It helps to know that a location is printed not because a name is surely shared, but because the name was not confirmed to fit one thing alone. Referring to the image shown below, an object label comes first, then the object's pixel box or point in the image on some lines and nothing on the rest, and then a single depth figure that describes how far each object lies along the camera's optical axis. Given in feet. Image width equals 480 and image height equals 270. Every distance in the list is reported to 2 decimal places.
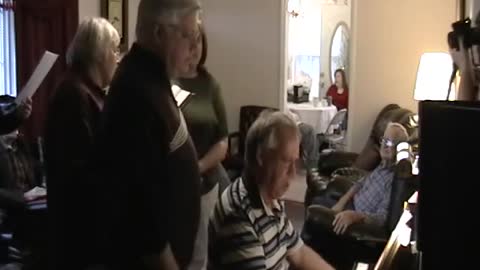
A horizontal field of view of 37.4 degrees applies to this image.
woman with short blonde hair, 6.88
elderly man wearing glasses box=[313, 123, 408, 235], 12.39
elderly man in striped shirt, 5.56
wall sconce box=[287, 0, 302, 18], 22.86
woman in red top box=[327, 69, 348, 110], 21.90
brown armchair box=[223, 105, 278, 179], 22.35
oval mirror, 21.85
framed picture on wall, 19.26
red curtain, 16.97
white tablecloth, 22.77
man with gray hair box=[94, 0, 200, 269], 5.46
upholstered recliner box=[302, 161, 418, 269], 11.14
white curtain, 16.63
